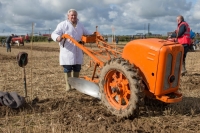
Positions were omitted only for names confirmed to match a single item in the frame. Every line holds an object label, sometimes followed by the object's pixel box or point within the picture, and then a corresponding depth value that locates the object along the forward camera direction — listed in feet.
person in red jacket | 28.50
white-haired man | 19.83
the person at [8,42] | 75.23
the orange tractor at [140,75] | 13.32
